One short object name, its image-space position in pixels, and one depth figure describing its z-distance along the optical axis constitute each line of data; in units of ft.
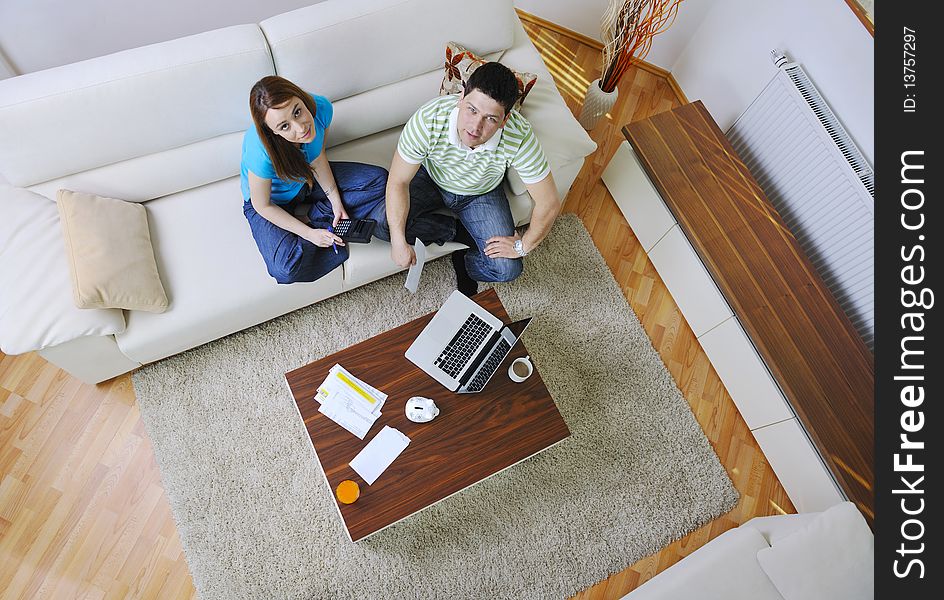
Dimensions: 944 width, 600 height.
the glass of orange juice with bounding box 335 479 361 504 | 5.73
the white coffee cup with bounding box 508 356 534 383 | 6.30
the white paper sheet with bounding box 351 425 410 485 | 5.88
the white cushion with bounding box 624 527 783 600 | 5.83
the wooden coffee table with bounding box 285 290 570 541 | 5.83
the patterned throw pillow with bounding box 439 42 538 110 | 6.48
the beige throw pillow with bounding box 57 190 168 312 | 5.81
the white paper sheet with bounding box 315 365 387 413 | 6.11
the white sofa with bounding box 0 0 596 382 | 5.76
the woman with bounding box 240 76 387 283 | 5.32
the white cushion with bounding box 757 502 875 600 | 5.62
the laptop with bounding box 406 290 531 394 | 6.18
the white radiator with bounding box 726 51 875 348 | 6.73
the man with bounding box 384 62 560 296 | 5.12
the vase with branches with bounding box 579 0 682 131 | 7.50
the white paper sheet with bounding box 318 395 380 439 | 6.02
